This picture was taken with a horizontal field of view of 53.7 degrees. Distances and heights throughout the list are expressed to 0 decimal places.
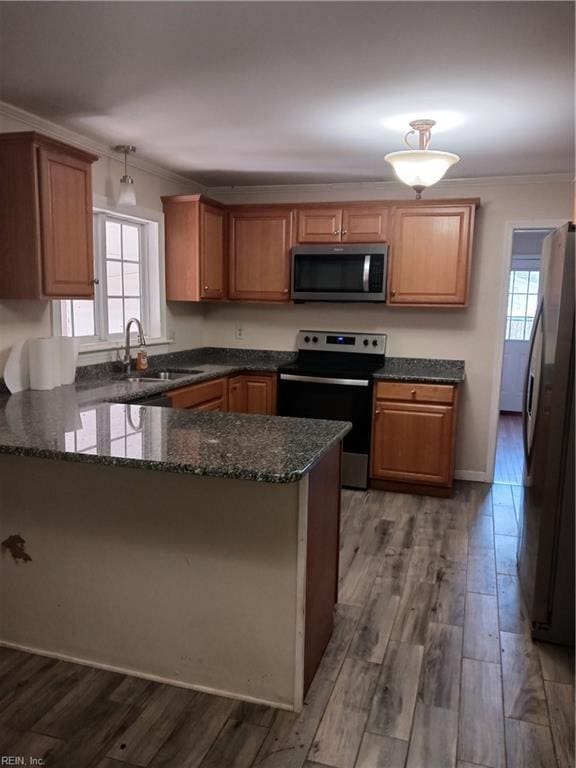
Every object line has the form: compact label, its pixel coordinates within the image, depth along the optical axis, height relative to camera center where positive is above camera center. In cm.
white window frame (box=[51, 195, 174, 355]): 371 +22
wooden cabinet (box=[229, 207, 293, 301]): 452 +43
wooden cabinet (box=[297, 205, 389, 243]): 427 +63
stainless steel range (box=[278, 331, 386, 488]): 418 -68
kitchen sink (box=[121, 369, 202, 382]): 367 -48
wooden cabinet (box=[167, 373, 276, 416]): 399 -66
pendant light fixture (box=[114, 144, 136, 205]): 350 +72
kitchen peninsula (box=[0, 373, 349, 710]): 191 -88
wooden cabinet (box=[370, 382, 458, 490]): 407 -89
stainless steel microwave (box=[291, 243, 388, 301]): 425 +27
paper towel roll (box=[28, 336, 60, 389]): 296 -31
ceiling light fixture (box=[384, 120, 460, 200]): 266 +68
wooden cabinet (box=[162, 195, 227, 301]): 424 +44
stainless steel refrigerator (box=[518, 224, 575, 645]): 227 -62
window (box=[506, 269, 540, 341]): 698 +10
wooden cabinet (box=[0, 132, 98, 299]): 270 +42
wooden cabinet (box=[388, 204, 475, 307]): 411 +40
